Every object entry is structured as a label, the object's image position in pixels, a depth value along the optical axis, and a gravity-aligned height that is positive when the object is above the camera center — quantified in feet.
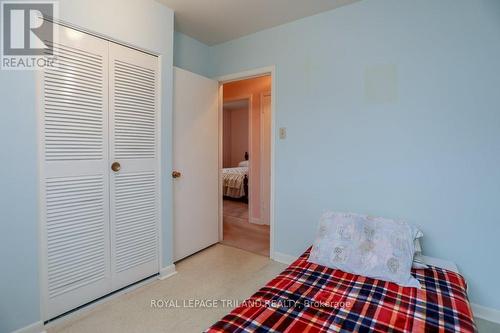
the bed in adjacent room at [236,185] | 18.58 -1.38
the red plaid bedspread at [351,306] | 3.75 -2.32
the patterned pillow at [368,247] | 5.24 -1.81
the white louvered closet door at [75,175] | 5.50 -0.21
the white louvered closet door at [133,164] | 6.65 +0.05
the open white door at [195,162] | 8.72 +0.14
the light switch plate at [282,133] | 8.69 +1.14
